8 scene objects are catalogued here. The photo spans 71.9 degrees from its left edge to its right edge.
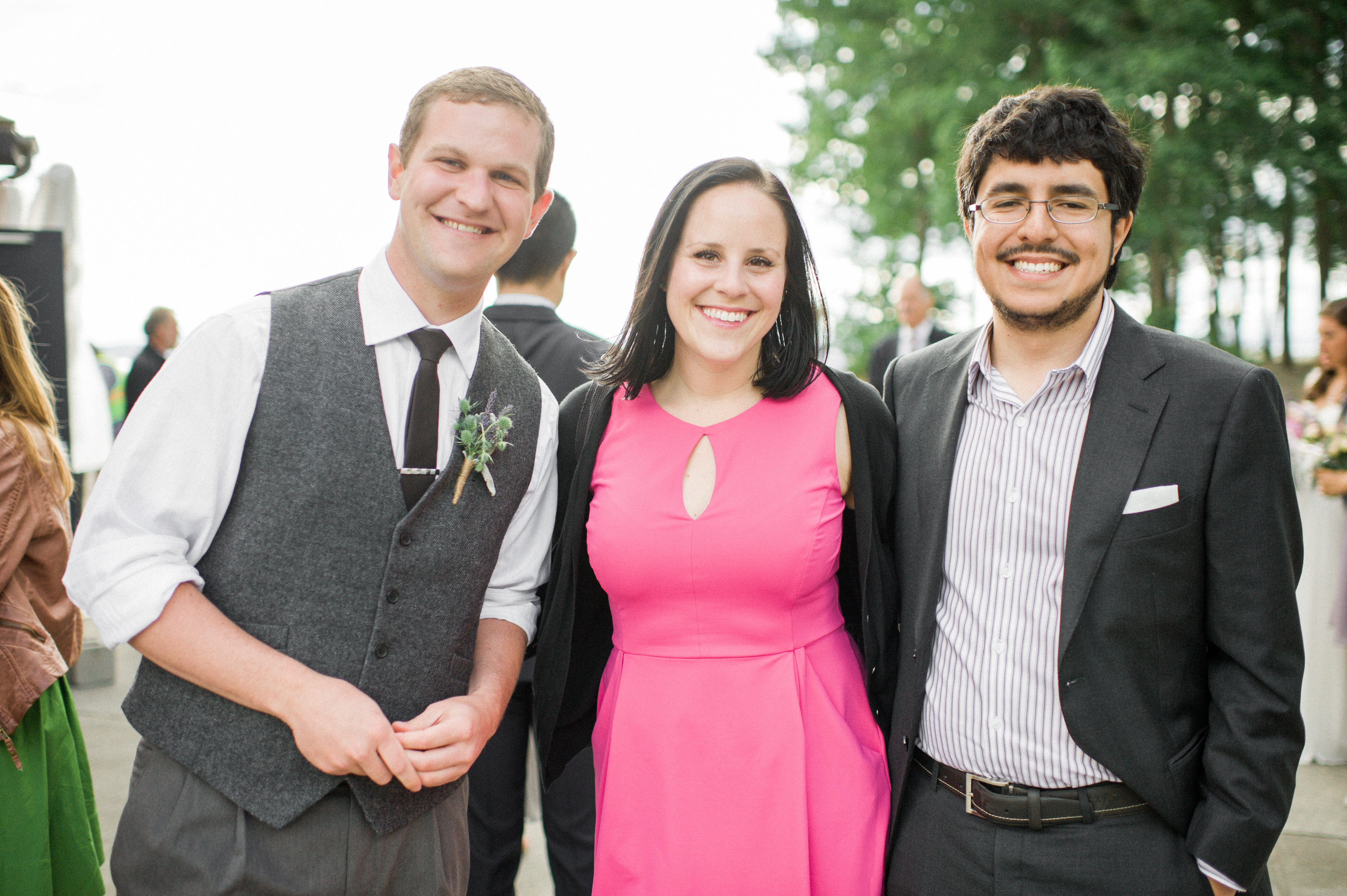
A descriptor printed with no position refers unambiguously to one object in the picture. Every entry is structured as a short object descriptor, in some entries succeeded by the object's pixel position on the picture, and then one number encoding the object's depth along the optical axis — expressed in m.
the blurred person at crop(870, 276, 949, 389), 7.97
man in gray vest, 1.51
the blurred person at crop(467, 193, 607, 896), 2.79
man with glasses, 1.70
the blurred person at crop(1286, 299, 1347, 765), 4.62
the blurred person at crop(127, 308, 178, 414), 8.45
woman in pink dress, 1.99
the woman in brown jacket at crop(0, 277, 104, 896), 2.34
